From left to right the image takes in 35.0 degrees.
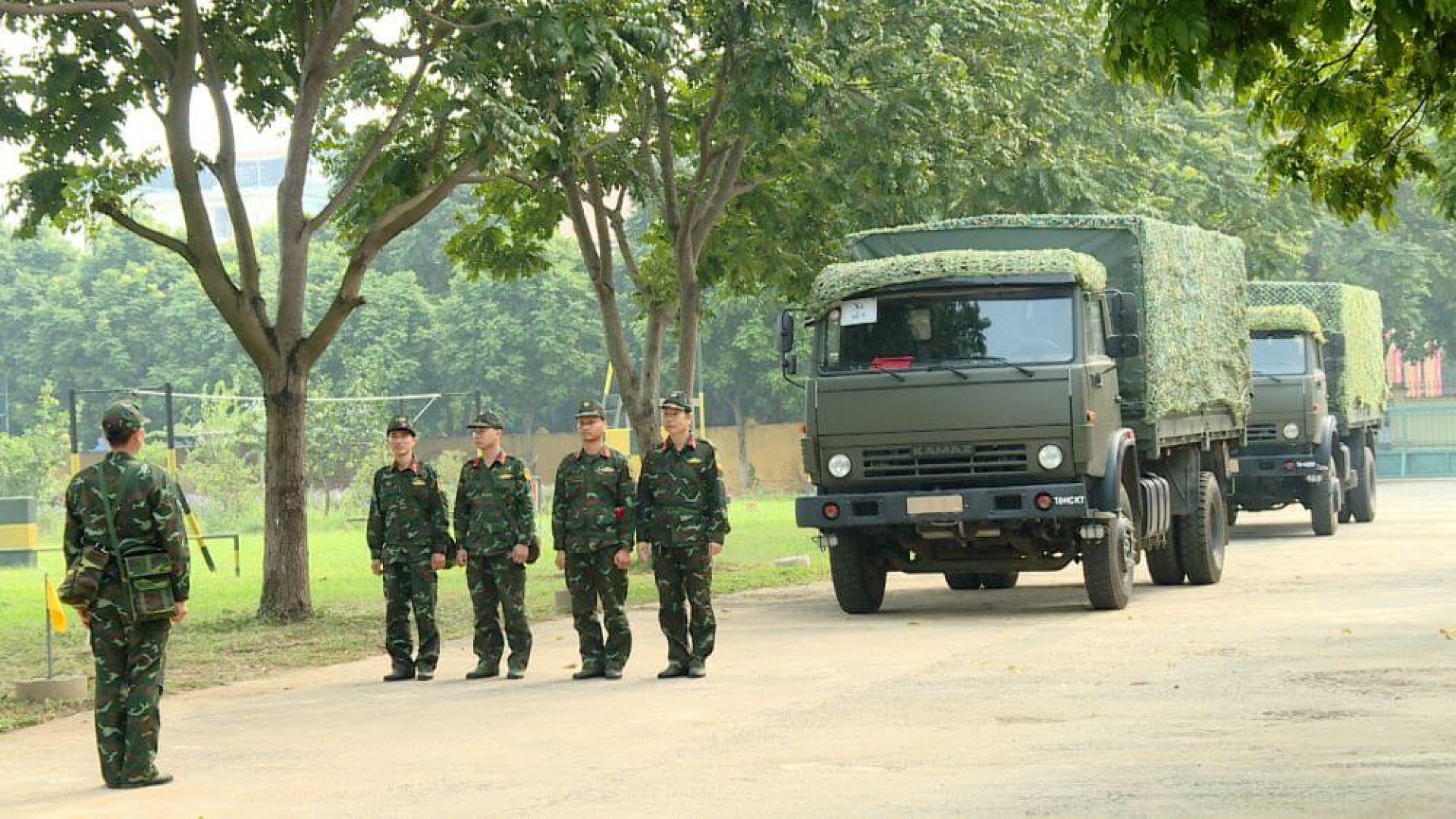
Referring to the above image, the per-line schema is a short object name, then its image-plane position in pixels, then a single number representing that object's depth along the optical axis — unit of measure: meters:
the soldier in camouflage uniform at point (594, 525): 14.57
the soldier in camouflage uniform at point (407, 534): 15.15
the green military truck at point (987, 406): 17.89
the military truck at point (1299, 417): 30.22
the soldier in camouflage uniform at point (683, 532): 14.58
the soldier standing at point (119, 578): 10.82
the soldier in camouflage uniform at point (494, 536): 14.96
